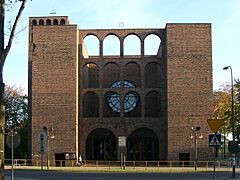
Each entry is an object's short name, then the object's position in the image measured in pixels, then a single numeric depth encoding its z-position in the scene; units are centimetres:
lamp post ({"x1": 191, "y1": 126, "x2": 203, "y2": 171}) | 6142
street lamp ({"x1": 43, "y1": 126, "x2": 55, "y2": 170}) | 6210
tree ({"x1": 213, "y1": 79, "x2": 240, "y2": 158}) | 7112
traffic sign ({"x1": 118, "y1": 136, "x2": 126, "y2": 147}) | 5099
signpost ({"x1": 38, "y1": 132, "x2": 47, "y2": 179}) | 1950
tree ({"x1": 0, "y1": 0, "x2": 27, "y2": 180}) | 1048
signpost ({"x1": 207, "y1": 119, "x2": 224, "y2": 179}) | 1602
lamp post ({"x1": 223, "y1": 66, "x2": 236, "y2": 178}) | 3478
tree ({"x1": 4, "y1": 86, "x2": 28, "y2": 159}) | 7619
